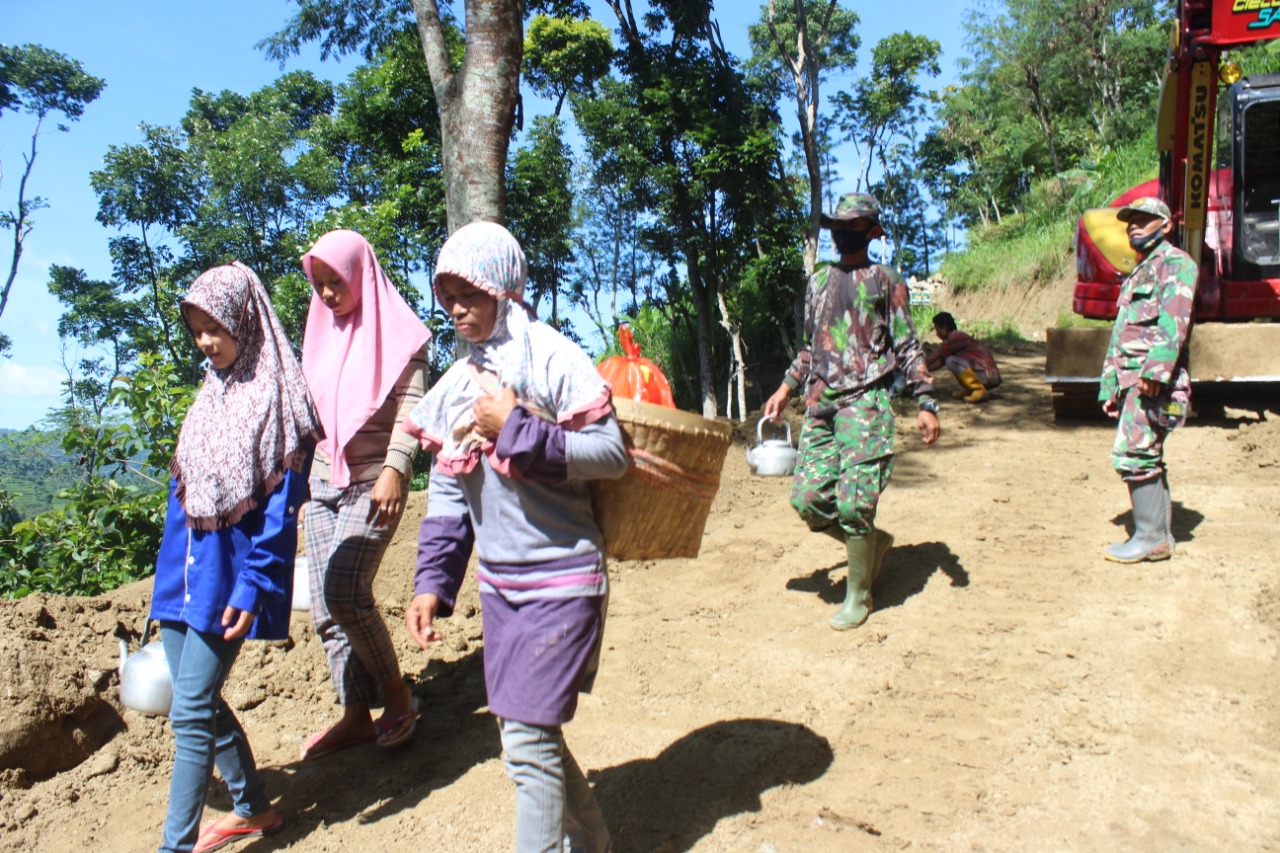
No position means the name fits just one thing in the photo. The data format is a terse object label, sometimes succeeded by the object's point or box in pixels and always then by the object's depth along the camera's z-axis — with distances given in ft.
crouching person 29.58
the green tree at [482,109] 17.94
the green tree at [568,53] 62.49
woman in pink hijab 10.75
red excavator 22.31
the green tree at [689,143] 50.26
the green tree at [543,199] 54.85
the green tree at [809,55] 50.57
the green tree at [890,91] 81.10
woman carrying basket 7.33
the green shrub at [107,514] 19.49
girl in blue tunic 9.20
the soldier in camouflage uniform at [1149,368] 15.06
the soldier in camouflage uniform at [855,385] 13.83
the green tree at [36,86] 83.08
